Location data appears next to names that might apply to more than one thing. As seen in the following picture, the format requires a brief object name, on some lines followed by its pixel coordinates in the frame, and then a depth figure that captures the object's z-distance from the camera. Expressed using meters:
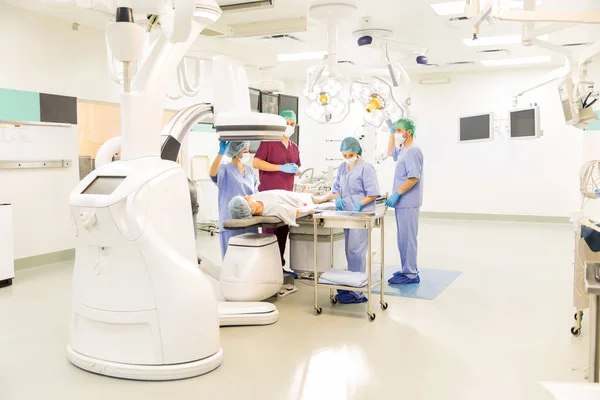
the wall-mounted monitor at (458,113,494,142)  8.28
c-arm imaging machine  2.95
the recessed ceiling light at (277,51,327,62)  8.47
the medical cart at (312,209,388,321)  4.04
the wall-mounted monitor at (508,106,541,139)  7.59
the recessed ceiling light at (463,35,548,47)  7.39
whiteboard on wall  5.77
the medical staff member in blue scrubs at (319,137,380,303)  4.60
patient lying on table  4.25
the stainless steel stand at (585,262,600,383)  2.07
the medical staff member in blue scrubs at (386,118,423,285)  5.13
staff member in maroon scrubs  5.28
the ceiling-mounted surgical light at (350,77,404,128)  6.71
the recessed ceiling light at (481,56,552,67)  9.01
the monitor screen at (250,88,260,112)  7.27
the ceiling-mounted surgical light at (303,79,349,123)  5.85
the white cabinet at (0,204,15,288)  5.13
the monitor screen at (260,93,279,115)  7.38
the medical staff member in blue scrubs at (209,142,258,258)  4.80
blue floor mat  4.91
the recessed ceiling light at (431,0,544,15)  5.35
